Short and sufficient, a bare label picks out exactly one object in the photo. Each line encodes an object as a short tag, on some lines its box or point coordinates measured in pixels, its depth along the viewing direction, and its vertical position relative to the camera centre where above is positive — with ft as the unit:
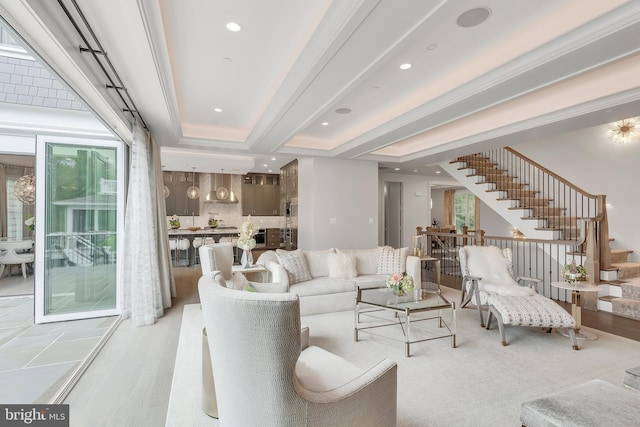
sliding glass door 12.34 -0.29
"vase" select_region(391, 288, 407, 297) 11.72 -2.83
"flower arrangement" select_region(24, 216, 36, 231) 17.84 -0.19
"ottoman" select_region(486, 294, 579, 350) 10.26 -3.32
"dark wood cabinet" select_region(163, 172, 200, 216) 30.39 +2.77
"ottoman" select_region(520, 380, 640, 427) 4.41 -2.90
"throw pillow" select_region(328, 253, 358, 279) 15.07 -2.41
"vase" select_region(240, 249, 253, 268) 15.75 -2.12
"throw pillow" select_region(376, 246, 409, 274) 16.03 -2.26
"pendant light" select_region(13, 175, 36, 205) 16.34 +1.62
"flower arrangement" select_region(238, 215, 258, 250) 14.83 -0.84
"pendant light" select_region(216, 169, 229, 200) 29.76 +2.50
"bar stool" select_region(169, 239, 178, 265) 24.14 -2.43
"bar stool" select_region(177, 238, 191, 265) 24.22 -1.97
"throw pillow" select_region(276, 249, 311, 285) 14.42 -2.25
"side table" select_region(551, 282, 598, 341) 11.21 -3.33
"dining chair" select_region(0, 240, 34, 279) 17.58 -1.95
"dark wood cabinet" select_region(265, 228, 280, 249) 33.35 -2.12
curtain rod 6.33 +4.15
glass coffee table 10.36 -3.95
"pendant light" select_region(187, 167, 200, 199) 30.19 +2.76
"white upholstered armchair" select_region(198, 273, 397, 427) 3.81 -2.04
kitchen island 25.95 -1.51
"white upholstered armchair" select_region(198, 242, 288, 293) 10.93 -1.77
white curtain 12.47 -1.24
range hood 30.83 +3.33
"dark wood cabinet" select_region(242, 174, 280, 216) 33.47 +2.67
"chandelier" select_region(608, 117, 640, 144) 18.20 +5.23
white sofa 13.74 -2.95
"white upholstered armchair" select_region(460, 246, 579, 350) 10.41 -3.04
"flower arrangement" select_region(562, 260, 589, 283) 11.84 -2.19
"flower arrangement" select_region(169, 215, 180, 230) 26.11 -0.42
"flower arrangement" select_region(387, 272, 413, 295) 11.48 -2.46
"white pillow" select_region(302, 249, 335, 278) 15.62 -2.29
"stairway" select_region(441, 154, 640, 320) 14.59 +0.07
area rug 6.88 -4.33
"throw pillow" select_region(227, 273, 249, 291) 10.12 -2.22
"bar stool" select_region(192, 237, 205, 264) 24.49 -1.84
